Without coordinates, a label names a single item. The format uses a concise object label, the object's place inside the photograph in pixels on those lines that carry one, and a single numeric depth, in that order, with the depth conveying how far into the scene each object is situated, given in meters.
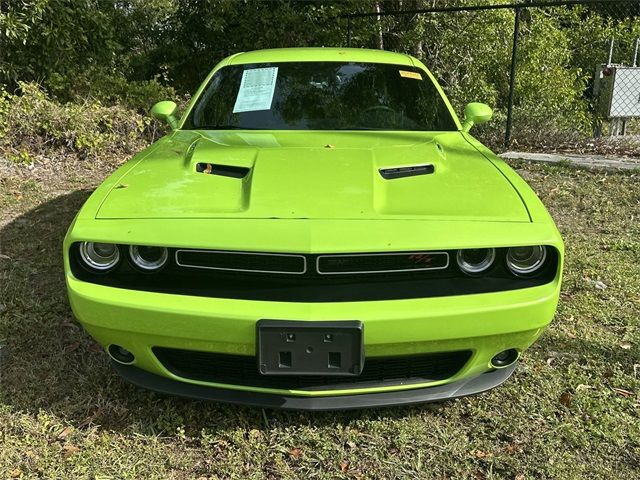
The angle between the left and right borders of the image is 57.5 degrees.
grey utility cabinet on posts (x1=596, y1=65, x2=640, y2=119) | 9.42
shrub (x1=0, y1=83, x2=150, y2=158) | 6.53
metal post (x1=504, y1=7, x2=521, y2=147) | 7.11
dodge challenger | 2.01
